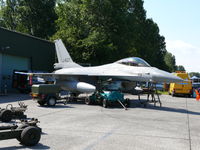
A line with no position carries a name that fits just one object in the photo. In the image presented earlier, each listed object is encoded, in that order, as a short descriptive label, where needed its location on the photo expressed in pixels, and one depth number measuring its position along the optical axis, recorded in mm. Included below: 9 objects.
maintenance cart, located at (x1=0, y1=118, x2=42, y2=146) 5852
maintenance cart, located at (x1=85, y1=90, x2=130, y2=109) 14633
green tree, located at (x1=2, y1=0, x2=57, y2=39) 49219
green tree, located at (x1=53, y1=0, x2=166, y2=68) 34812
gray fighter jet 14375
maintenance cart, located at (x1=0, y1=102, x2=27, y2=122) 8938
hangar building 25359
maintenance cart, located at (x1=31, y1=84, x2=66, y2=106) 14078
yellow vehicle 25688
